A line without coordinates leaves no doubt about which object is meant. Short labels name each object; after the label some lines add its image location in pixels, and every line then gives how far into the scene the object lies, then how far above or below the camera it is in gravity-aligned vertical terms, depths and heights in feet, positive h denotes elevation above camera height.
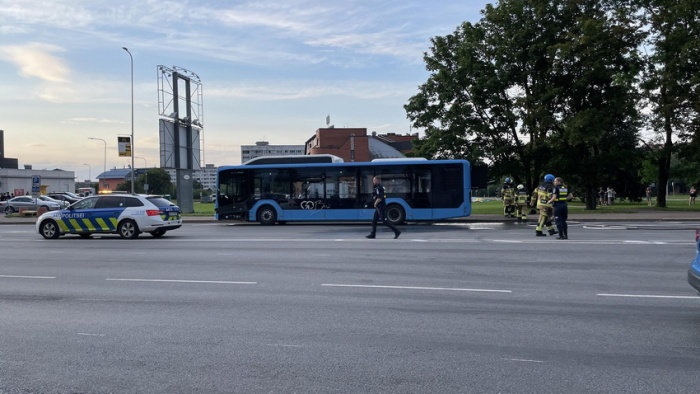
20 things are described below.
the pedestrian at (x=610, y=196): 168.99 -1.67
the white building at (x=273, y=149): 574.97 +45.97
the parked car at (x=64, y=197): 176.06 +0.01
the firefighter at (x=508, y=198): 88.64 -0.98
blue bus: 78.43 +0.49
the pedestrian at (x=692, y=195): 149.89 -1.48
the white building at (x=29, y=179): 326.44 +11.07
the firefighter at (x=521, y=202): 80.79 -1.55
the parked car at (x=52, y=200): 149.69 -0.77
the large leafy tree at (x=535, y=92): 107.14 +19.41
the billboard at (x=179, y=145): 113.70 +10.19
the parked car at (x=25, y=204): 145.74 -1.71
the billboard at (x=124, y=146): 138.31 +11.95
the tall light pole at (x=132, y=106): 143.03 +22.64
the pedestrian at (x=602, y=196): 181.66 -1.81
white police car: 62.03 -2.07
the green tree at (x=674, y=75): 107.24 +21.67
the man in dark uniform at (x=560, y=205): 53.11 -1.28
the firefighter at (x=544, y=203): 55.83 -1.14
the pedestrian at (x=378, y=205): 55.67 -1.13
